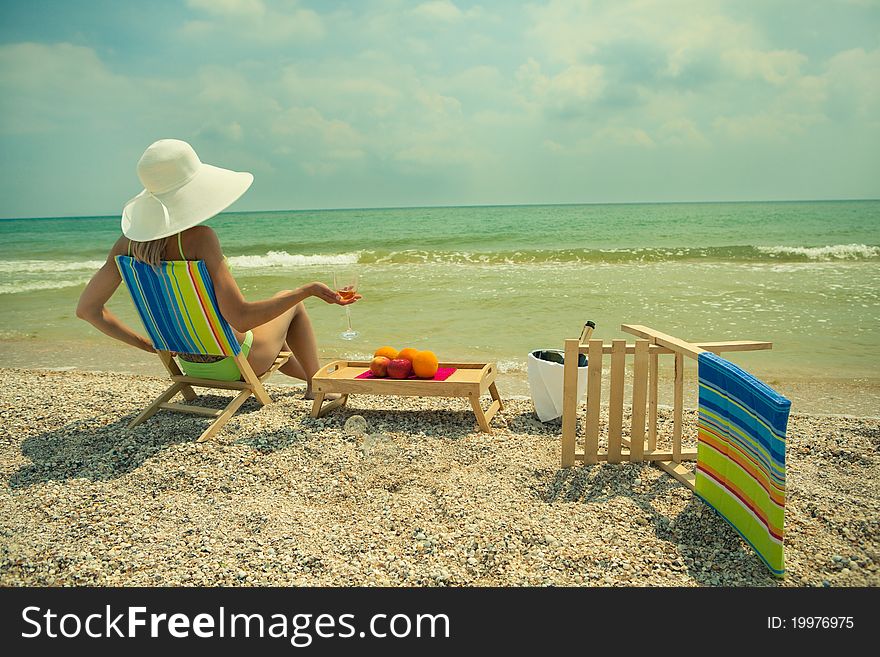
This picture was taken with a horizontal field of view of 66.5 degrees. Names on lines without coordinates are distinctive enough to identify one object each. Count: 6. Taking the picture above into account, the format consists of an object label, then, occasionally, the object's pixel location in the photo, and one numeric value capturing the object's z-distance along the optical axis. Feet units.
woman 12.37
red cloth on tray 14.01
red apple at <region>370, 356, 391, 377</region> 13.99
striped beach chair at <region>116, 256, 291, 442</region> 12.30
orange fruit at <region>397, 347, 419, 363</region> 13.99
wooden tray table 13.29
